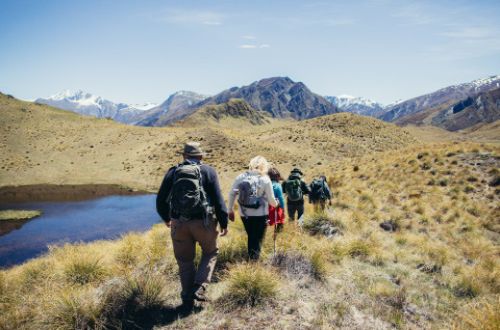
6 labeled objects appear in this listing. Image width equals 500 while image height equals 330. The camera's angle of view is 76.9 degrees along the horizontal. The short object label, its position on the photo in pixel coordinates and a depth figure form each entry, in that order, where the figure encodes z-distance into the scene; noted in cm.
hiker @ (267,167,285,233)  721
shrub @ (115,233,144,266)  756
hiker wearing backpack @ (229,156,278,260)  607
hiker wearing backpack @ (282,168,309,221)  983
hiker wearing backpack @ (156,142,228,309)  489
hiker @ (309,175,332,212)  1277
